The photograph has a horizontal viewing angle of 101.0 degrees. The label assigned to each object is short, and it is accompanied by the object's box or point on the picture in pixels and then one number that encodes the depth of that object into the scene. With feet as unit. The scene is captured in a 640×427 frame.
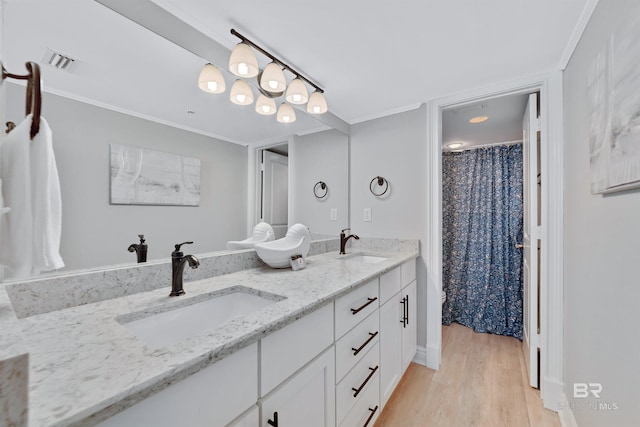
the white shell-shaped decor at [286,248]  4.73
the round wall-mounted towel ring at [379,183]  7.66
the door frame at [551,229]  5.33
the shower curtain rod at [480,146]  9.47
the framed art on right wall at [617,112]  2.63
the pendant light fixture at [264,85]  4.29
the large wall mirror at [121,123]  2.88
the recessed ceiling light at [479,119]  7.73
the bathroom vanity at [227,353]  1.63
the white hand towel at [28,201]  2.06
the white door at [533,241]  5.78
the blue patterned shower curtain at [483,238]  9.11
